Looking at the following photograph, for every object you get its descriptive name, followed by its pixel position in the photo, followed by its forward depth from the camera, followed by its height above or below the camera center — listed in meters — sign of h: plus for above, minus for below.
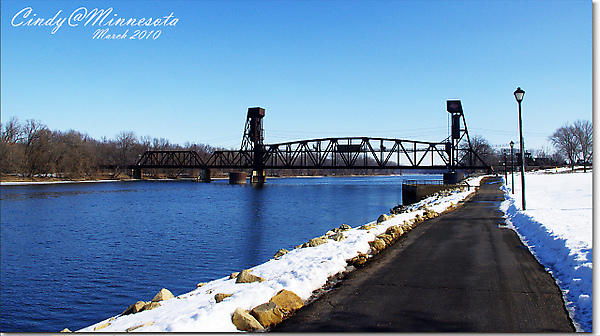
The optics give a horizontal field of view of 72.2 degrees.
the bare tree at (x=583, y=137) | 87.25 +6.33
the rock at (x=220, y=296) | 8.00 -2.42
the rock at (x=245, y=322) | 6.64 -2.41
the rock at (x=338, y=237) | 14.45 -2.34
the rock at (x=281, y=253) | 15.02 -2.97
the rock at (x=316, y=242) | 14.05 -2.42
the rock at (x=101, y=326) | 7.83 -2.89
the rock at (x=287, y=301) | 7.39 -2.37
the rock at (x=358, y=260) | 11.09 -2.43
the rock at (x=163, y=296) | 9.73 -2.90
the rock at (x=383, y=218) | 22.38 -2.63
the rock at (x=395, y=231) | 15.48 -2.35
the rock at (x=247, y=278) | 9.74 -2.50
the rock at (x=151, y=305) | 9.10 -2.90
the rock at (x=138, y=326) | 6.88 -2.53
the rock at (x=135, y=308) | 9.41 -3.05
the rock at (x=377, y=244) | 13.02 -2.37
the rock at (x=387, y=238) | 14.26 -2.40
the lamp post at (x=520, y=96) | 22.40 +3.90
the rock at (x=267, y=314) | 6.88 -2.41
